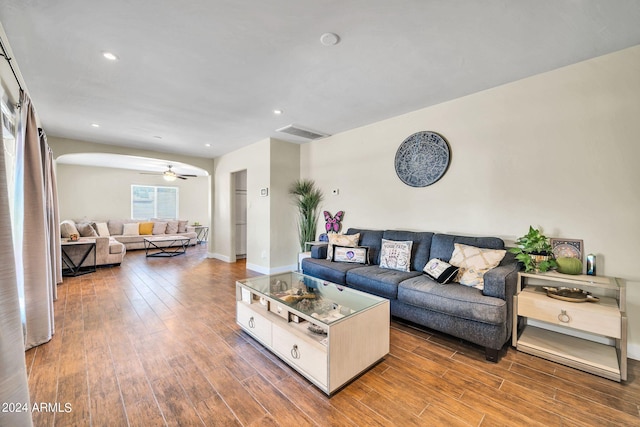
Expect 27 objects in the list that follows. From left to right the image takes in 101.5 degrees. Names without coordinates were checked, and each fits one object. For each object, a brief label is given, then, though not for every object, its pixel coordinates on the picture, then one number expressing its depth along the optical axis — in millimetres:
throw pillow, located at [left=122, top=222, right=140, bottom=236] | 7934
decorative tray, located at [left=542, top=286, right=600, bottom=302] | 2152
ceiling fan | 7076
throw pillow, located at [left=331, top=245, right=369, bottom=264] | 3574
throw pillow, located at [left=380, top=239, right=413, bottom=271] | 3176
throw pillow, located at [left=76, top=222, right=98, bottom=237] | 6344
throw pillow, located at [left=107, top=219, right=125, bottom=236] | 7934
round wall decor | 3277
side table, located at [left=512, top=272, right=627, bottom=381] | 1931
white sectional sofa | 5623
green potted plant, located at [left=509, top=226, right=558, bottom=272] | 2367
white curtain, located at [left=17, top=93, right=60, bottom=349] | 2332
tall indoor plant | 4941
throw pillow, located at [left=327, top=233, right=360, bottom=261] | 3807
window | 8820
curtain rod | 1909
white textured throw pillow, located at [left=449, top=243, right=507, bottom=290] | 2533
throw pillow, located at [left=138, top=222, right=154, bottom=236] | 8156
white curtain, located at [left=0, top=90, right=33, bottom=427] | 1117
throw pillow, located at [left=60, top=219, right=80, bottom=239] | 5594
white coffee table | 1766
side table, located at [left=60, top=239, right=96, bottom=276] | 4855
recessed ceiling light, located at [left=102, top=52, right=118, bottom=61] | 2247
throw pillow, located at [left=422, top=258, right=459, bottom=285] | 2635
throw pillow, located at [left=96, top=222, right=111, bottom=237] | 7254
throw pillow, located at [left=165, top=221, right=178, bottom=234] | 8516
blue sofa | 2145
